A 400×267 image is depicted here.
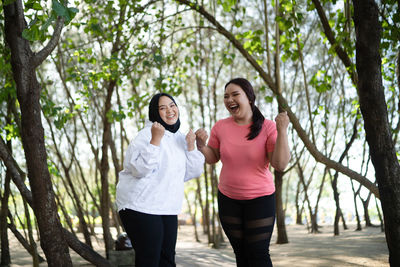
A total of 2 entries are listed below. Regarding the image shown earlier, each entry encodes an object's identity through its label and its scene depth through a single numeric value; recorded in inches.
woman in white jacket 95.3
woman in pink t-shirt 104.8
